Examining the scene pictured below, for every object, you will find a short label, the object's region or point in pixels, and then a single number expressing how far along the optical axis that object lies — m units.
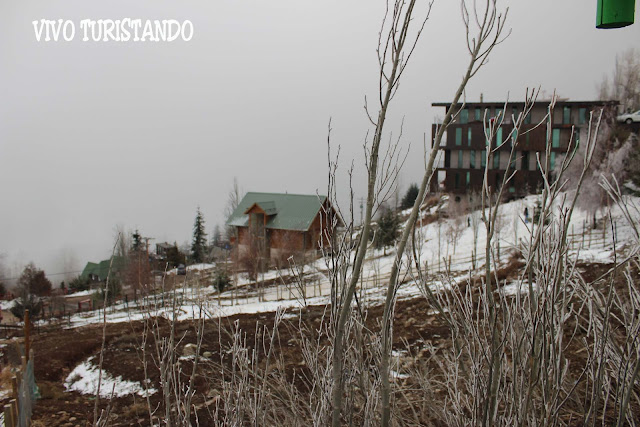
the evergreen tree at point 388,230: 26.83
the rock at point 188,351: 9.73
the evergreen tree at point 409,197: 48.91
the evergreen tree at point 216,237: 43.41
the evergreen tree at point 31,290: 21.64
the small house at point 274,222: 27.86
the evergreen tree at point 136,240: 33.78
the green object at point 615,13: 1.88
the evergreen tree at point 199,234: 39.50
